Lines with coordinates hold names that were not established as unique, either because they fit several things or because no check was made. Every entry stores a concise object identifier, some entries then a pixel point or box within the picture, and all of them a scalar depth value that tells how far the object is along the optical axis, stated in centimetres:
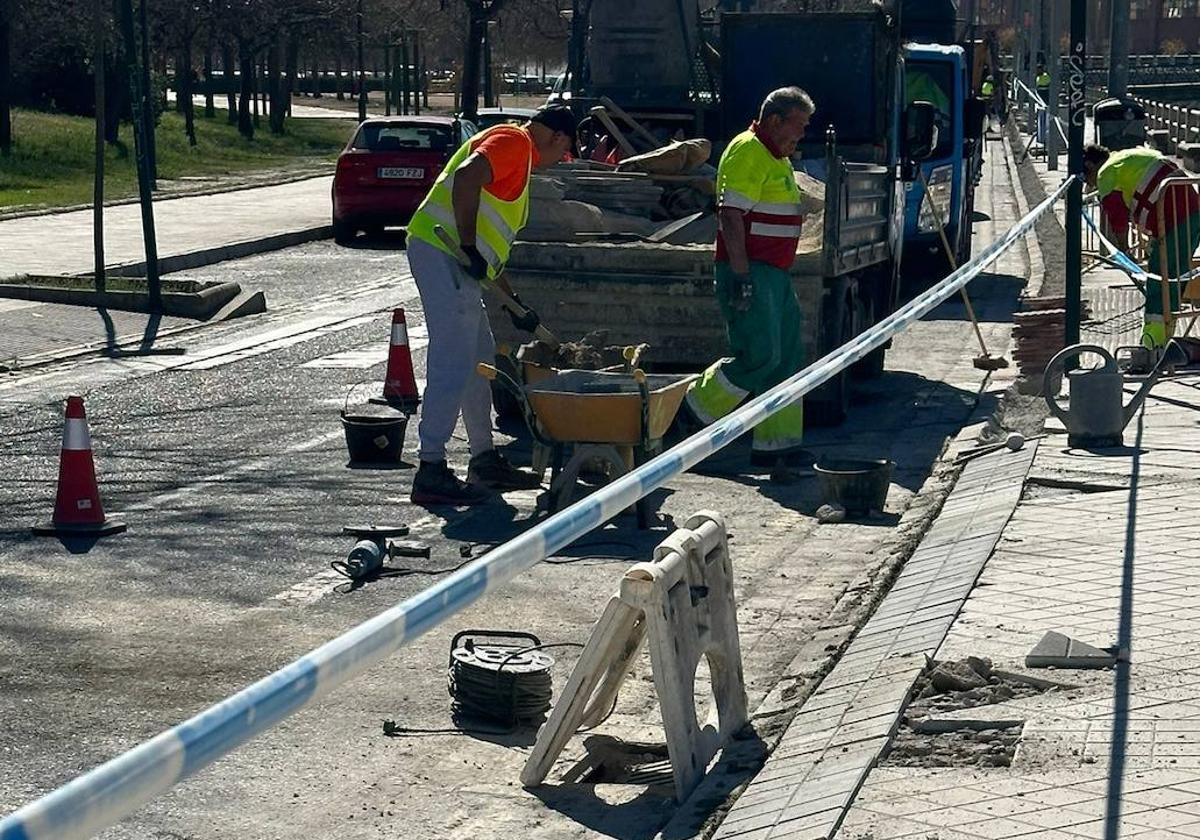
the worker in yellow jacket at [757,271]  1103
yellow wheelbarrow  966
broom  1499
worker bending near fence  1329
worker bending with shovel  1007
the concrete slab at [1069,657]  630
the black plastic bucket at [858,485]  987
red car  2583
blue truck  2136
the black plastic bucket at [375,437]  1112
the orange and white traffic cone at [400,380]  1323
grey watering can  1012
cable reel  643
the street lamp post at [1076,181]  1190
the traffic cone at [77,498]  916
